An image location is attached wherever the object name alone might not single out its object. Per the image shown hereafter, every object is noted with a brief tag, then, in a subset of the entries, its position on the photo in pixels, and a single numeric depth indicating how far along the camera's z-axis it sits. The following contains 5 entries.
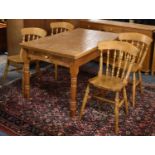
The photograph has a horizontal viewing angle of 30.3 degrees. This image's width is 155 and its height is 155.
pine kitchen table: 3.18
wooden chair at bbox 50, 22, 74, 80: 4.63
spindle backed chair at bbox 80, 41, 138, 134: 3.13
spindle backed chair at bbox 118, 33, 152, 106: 3.70
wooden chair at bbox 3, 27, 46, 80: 4.14
